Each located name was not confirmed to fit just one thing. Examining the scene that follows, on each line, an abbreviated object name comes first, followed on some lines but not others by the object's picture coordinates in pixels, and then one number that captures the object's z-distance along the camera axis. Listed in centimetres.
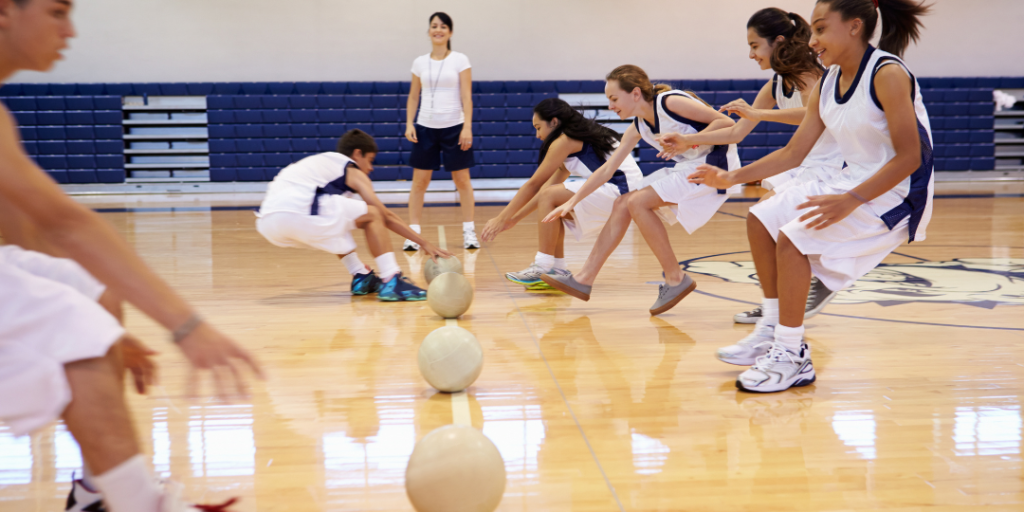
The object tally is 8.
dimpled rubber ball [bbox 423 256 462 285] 410
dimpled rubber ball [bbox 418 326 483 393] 236
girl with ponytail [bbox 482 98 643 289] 425
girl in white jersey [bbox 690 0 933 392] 230
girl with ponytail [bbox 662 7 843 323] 311
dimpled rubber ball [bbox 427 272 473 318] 344
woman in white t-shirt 618
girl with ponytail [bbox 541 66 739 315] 359
